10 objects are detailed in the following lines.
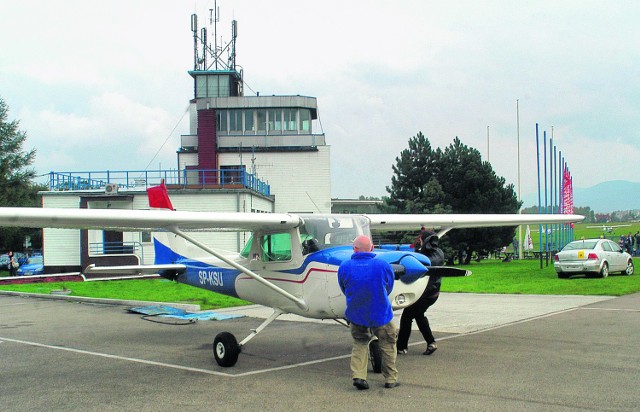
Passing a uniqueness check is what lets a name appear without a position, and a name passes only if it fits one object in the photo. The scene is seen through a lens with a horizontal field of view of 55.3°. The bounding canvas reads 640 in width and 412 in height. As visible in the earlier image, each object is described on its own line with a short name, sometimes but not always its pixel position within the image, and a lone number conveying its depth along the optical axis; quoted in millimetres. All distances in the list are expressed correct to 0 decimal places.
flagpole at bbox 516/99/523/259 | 43862
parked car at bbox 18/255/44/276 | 33659
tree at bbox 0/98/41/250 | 50312
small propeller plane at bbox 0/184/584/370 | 7984
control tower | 39344
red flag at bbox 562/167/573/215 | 35906
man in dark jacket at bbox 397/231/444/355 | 9203
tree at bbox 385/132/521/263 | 40156
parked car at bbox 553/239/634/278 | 22188
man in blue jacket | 7031
